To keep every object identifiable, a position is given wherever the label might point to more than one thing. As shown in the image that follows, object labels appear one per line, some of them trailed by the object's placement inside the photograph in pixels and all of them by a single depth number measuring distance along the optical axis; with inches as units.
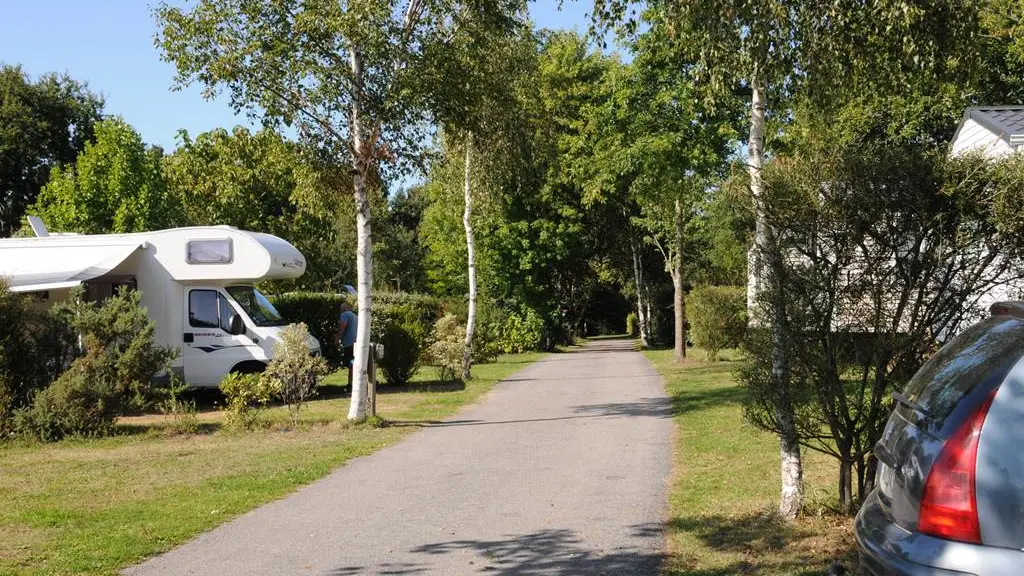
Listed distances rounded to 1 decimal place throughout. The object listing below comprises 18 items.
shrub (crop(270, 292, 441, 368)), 904.9
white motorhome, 683.0
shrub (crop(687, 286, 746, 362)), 988.6
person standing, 759.1
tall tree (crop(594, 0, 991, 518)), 301.9
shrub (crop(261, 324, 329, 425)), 550.6
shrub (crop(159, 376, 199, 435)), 544.1
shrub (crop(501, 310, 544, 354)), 1497.3
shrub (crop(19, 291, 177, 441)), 513.0
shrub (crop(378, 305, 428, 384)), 836.0
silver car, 117.6
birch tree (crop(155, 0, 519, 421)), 531.5
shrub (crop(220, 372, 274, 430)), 542.3
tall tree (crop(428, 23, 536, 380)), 558.9
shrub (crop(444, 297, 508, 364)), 1263.5
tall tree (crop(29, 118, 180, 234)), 1161.4
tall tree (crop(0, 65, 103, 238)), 1531.7
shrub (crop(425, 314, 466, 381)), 890.1
